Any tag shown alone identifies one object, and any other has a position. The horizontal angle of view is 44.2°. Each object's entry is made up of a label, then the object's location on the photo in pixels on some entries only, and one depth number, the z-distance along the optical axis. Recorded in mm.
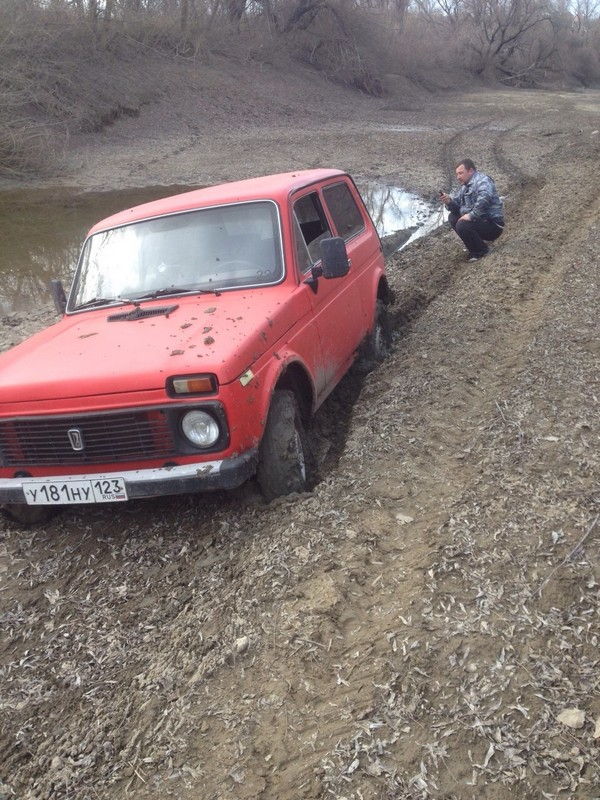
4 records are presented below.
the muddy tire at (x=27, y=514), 4398
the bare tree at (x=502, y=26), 52031
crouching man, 10008
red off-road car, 3752
